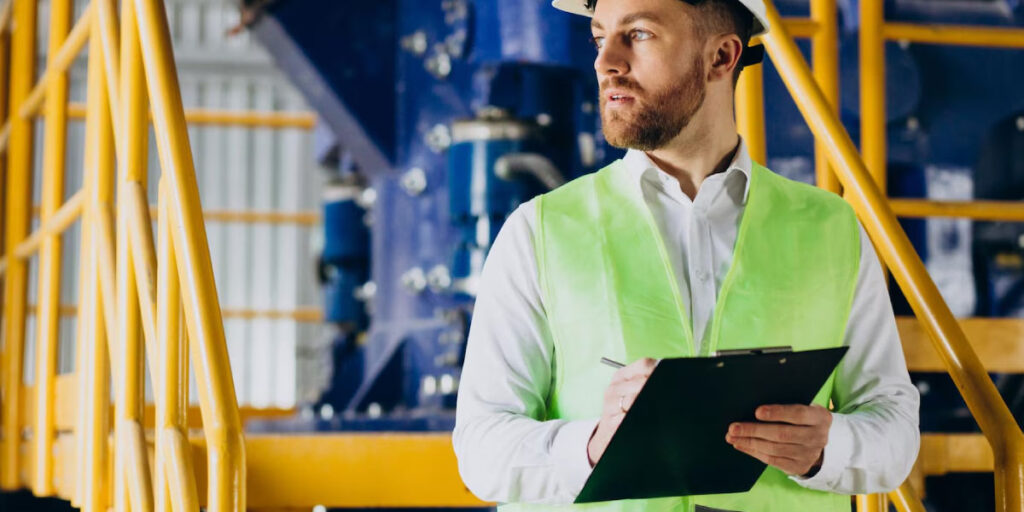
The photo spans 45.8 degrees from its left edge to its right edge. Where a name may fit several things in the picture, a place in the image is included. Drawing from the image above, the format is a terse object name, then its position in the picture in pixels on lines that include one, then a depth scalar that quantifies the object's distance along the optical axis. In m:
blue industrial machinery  4.34
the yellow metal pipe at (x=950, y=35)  3.44
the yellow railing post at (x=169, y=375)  2.49
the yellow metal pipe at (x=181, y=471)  2.36
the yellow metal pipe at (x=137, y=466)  2.63
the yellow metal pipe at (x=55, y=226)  3.67
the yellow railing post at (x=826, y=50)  3.31
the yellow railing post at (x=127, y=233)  2.87
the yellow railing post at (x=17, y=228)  4.59
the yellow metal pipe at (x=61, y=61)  3.78
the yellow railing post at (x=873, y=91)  3.34
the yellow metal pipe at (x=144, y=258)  2.77
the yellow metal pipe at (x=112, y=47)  3.18
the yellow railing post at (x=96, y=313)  3.19
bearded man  1.94
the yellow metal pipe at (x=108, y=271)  3.20
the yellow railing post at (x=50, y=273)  3.93
